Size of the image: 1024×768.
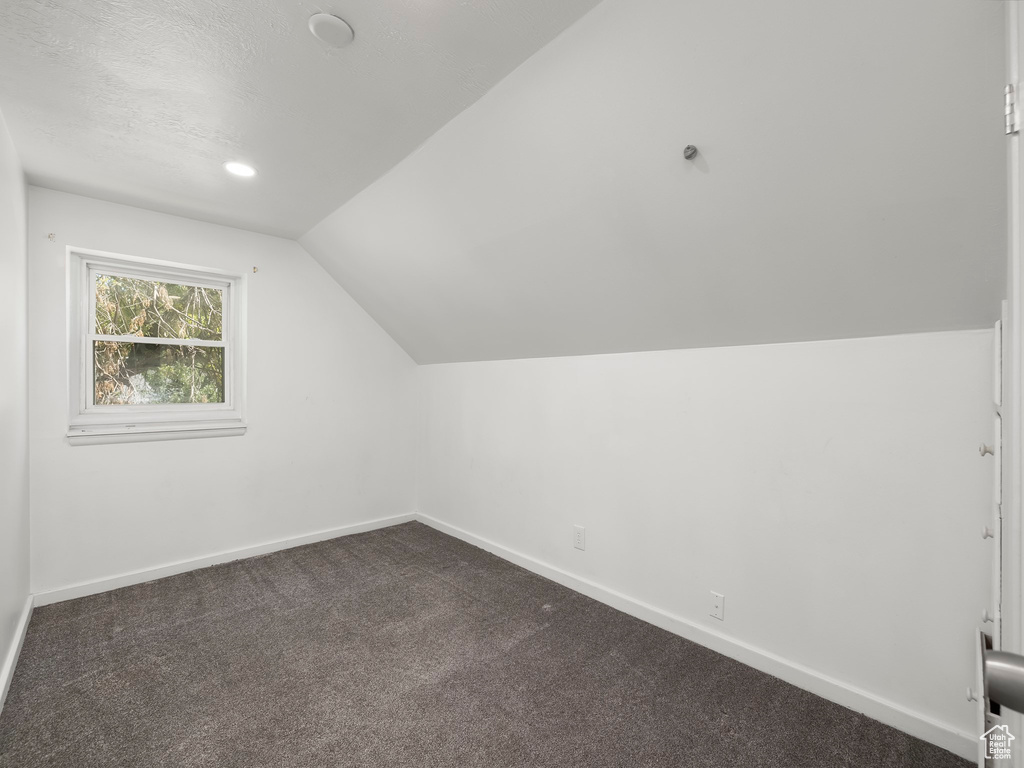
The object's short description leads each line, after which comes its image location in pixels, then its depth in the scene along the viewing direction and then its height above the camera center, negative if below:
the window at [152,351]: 2.82 +0.21
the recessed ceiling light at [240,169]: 2.36 +1.06
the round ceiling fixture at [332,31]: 1.42 +1.06
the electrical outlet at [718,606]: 2.16 -1.01
